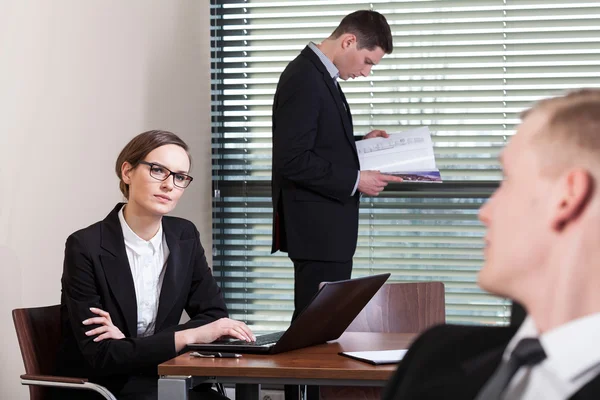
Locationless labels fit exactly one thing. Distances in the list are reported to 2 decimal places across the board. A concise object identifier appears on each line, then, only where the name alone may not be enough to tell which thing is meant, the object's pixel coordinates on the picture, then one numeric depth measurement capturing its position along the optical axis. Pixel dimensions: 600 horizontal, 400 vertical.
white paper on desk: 2.02
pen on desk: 2.13
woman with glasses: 2.47
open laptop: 2.11
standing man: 3.43
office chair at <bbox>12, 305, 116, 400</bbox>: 2.40
